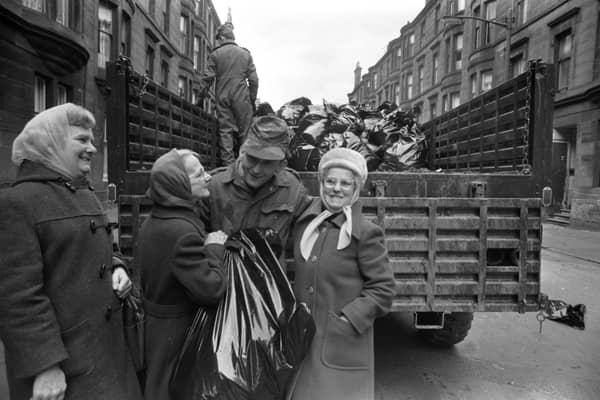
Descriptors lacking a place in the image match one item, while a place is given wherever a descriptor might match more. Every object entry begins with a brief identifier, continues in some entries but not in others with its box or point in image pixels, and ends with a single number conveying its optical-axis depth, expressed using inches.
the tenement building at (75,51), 341.7
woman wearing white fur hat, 70.9
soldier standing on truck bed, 175.2
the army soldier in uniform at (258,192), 81.4
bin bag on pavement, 132.3
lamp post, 498.9
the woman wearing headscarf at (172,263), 65.5
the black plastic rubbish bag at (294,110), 195.2
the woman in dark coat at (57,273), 52.7
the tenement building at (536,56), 511.5
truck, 97.0
